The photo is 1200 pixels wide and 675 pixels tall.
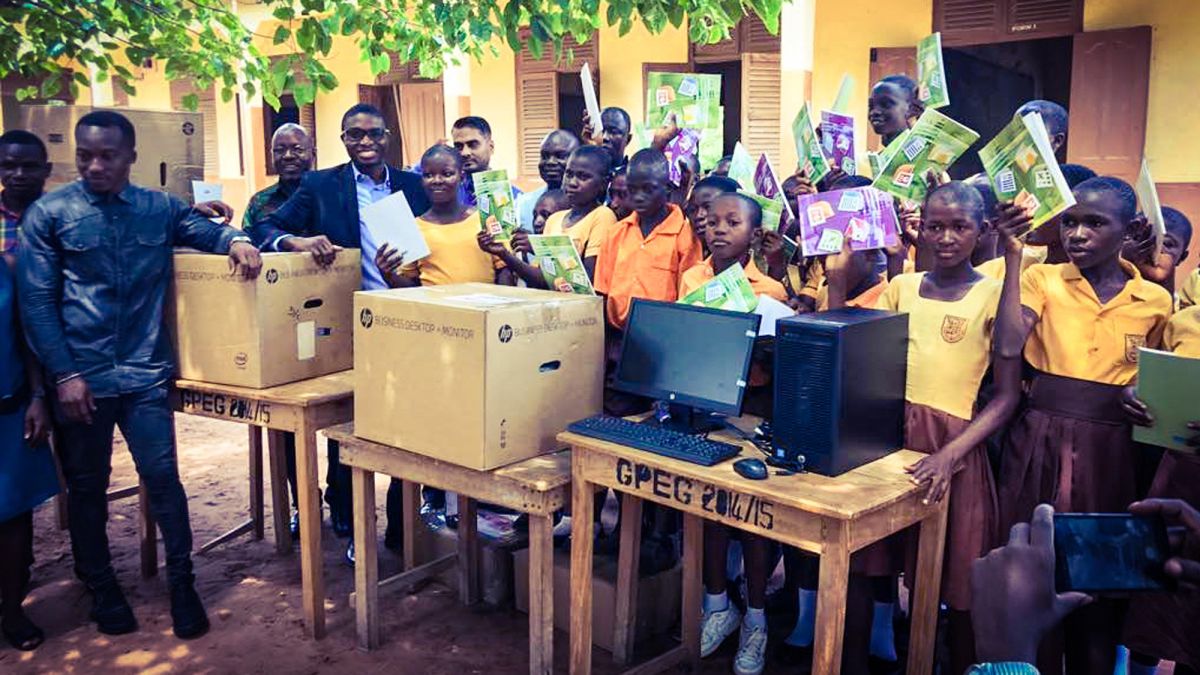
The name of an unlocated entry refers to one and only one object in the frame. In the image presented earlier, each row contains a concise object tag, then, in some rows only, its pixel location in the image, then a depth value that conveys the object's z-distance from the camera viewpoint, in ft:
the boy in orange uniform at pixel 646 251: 12.00
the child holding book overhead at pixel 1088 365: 8.55
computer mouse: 8.08
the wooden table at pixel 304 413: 11.09
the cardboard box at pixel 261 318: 11.27
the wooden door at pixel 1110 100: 21.75
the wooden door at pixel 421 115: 35.73
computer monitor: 9.21
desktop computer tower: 7.95
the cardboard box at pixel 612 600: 11.30
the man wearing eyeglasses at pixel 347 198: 13.51
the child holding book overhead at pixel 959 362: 8.66
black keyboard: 8.61
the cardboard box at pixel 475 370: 9.27
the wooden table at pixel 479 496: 9.42
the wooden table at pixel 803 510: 7.64
